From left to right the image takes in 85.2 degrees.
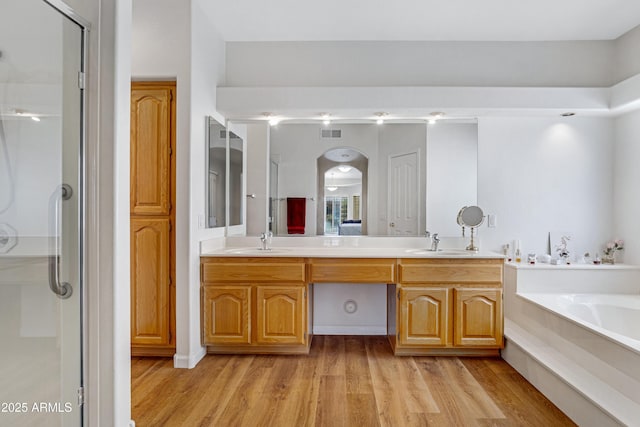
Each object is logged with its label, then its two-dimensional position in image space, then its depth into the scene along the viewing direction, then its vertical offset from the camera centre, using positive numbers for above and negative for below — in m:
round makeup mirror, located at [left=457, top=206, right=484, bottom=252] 3.16 -0.07
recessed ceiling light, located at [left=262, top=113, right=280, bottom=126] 3.35 +0.87
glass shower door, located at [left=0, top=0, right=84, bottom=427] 1.32 -0.03
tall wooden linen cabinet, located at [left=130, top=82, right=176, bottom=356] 2.72 -0.03
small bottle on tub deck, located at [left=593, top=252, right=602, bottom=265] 3.15 -0.45
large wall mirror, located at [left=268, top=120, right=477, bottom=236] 3.29 +0.33
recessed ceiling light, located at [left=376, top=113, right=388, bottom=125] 3.23 +0.87
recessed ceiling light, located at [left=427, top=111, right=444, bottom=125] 3.20 +0.88
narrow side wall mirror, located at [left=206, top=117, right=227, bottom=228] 2.96 +0.33
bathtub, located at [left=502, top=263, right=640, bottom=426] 1.80 -0.83
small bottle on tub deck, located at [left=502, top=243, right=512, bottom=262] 3.29 -0.38
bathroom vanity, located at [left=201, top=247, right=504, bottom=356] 2.80 -0.70
